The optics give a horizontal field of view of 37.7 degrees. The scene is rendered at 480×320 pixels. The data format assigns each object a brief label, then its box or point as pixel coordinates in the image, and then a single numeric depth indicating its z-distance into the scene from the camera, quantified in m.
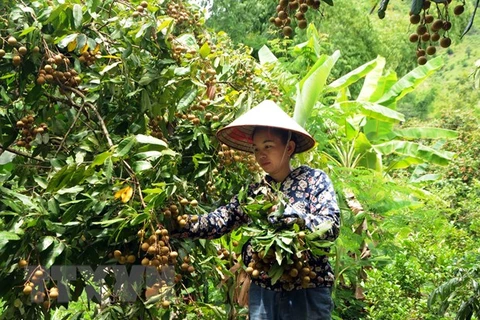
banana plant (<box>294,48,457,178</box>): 5.59
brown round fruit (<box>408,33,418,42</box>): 1.91
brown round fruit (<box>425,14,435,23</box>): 1.81
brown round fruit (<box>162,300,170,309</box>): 2.29
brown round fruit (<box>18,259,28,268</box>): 2.19
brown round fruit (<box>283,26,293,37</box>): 1.97
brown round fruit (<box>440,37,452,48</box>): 1.80
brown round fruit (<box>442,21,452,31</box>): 1.72
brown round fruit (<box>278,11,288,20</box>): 1.88
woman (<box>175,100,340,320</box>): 2.36
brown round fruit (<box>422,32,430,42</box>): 1.87
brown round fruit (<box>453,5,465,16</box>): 1.69
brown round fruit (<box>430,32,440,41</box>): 1.82
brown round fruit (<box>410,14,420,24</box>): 1.63
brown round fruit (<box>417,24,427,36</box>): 1.85
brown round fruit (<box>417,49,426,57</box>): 1.85
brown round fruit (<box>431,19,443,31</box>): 1.75
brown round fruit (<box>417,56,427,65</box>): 1.85
